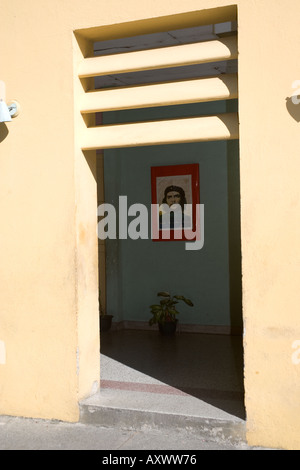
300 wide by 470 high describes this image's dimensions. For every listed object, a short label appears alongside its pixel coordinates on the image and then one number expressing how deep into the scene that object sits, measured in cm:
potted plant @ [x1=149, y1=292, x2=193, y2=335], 766
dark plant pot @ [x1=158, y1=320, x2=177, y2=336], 768
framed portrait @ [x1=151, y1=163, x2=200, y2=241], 791
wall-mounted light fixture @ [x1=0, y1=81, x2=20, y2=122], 448
